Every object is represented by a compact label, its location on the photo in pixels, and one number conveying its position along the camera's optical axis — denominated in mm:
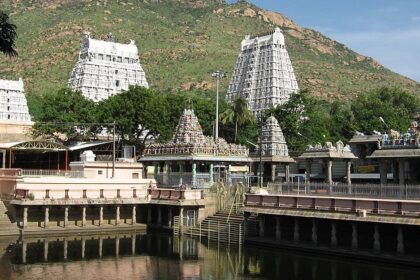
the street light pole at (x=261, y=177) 55156
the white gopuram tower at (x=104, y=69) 128600
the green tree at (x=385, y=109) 98500
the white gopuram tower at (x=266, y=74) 123938
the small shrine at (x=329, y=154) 56031
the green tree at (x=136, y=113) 80188
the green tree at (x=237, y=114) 91938
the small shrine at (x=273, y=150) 62606
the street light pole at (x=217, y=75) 66712
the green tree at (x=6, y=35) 19684
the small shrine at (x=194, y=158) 58281
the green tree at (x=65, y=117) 81750
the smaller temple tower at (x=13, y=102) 113875
